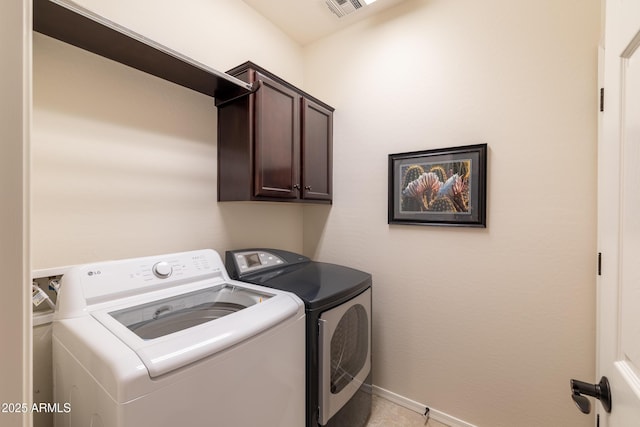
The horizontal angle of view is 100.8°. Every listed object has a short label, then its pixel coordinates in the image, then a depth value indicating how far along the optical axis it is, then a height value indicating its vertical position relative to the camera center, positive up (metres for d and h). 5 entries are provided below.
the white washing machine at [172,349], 0.72 -0.45
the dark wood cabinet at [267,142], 1.55 +0.45
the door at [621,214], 0.55 +0.00
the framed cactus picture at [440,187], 1.60 +0.17
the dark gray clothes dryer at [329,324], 1.27 -0.60
